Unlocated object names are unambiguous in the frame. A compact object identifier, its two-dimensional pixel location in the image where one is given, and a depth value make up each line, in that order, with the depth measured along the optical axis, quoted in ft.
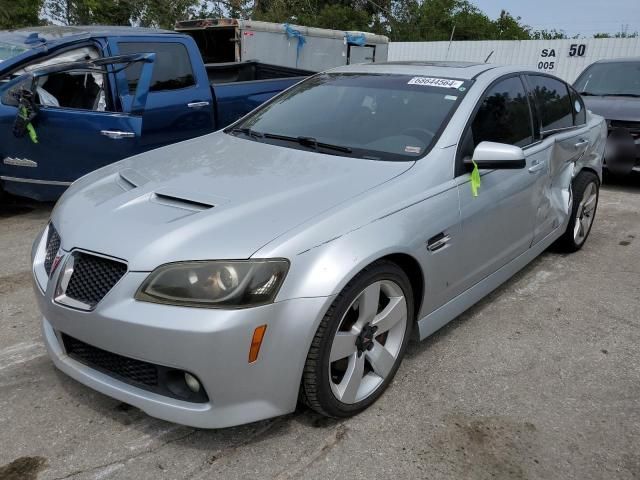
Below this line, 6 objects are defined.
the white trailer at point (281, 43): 37.35
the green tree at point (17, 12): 59.41
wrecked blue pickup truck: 15.93
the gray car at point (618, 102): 22.94
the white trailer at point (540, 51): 53.52
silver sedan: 7.00
